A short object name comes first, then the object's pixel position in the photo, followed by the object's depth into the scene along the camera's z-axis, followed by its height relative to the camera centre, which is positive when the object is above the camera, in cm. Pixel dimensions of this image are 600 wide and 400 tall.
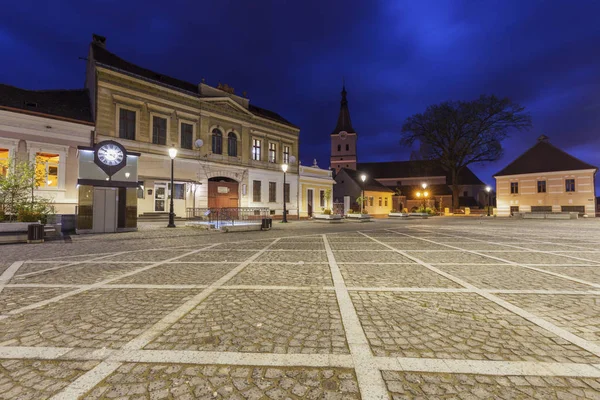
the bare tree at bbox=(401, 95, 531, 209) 3516 +1038
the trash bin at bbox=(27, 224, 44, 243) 1003 -104
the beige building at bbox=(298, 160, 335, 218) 3112 +190
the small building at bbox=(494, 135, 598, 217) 3522 +335
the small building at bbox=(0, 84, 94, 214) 1581 +423
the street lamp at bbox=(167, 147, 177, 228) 1647 -85
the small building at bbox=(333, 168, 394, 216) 4372 +235
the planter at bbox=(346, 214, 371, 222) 2702 -108
